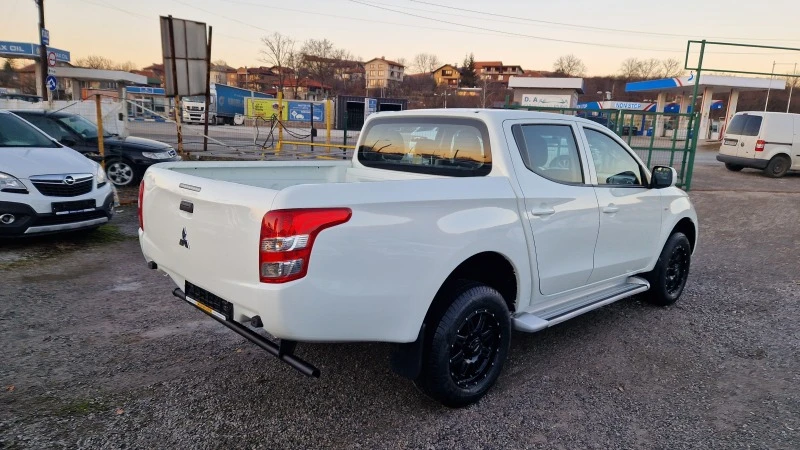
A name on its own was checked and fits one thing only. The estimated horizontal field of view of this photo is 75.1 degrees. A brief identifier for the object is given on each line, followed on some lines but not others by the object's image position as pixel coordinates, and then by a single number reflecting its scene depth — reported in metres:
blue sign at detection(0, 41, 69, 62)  41.72
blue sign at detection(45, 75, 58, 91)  18.23
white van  15.88
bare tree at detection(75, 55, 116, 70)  84.75
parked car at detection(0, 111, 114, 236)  5.82
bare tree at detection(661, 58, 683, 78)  73.43
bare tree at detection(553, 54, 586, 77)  88.69
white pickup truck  2.46
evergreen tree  97.44
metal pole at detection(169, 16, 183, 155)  11.10
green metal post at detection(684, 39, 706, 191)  13.07
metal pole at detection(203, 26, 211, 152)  12.42
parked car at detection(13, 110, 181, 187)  9.86
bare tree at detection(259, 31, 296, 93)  69.50
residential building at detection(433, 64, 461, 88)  114.56
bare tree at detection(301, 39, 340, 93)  75.75
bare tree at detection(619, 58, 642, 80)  81.25
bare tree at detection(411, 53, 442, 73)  94.06
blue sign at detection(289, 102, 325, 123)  32.84
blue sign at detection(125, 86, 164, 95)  50.91
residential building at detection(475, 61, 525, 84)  122.06
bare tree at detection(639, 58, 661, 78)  80.96
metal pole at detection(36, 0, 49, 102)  21.34
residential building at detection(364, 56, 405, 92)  127.06
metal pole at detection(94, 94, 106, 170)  9.58
